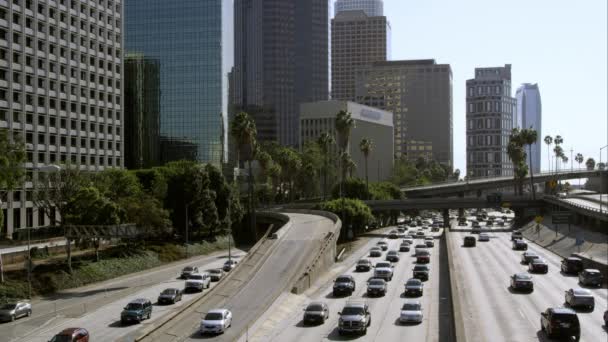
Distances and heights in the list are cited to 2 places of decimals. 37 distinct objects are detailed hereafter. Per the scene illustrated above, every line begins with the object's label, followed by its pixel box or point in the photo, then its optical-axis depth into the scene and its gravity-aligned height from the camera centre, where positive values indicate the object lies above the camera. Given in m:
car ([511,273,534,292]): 61.12 -9.70
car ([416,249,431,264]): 84.88 -10.34
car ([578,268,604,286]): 63.59 -9.63
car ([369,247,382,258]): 96.94 -11.07
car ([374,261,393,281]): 71.00 -10.15
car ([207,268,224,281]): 75.31 -10.81
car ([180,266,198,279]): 79.05 -11.00
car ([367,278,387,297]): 61.23 -10.06
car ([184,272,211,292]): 67.69 -10.51
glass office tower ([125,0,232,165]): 190.75 +28.11
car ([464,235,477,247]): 106.19 -10.50
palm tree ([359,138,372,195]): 156.01 +6.00
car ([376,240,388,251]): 106.73 -11.32
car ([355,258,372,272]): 80.72 -10.72
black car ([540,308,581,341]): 40.69 -8.86
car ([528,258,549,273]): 75.01 -10.16
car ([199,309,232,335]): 45.06 -9.58
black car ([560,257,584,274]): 73.25 -9.84
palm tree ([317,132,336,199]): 158.00 +7.25
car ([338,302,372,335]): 44.62 -9.39
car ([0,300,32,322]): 55.06 -10.77
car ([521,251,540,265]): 82.49 -10.10
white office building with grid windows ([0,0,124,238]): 108.62 +15.35
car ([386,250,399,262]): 89.19 -10.70
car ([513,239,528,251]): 101.81 -10.72
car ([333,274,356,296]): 62.16 -10.08
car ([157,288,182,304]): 60.34 -10.53
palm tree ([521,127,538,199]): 167.62 +8.60
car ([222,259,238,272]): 82.50 -10.86
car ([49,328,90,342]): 42.09 -9.74
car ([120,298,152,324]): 51.88 -10.21
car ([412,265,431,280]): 71.50 -10.22
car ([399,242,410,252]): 103.02 -11.06
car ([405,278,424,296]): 60.88 -10.06
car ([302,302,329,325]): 48.94 -9.81
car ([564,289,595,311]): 50.97 -9.29
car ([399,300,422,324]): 48.12 -9.68
